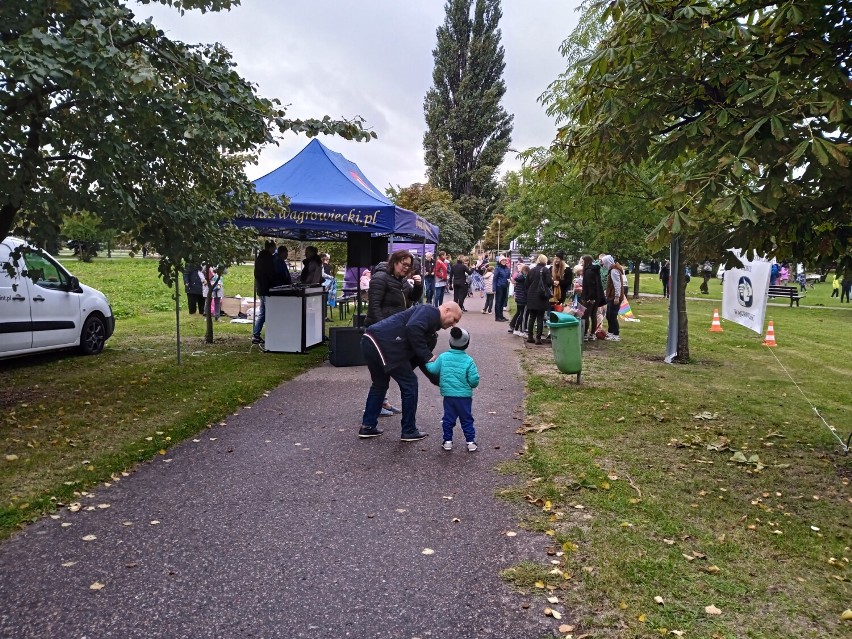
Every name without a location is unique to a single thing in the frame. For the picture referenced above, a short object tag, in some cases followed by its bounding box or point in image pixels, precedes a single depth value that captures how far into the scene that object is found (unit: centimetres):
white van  921
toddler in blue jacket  583
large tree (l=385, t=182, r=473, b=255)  4441
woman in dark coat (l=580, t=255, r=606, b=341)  1280
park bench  2602
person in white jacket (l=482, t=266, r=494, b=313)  2111
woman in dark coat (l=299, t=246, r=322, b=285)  1307
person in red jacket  2115
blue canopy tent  1042
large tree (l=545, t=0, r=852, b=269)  415
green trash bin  895
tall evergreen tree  5400
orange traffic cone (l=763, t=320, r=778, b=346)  1398
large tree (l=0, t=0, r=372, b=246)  508
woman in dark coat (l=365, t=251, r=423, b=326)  723
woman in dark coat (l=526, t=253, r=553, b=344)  1267
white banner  780
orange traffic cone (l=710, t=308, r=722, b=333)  1714
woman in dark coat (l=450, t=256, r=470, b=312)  1923
